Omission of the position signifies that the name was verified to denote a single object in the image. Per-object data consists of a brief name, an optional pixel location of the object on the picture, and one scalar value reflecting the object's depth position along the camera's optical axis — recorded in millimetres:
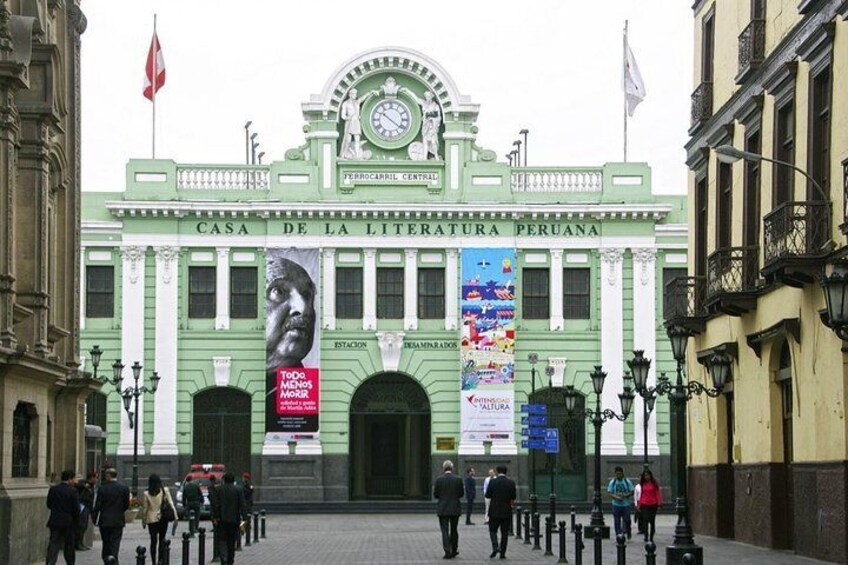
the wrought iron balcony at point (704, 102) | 38094
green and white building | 59312
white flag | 59250
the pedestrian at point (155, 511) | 28594
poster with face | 58844
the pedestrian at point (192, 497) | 42134
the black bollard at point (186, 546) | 24411
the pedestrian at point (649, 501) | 34625
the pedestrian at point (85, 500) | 32500
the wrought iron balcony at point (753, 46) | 32719
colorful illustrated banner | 59156
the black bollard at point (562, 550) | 29812
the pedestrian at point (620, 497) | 36125
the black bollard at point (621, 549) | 22453
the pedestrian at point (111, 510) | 26625
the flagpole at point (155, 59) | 58719
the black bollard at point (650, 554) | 20188
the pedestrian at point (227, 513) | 27625
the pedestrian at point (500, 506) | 31734
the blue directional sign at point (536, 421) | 51688
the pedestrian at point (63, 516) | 25594
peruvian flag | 58750
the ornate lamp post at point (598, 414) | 36781
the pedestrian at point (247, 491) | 44688
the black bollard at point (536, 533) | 34594
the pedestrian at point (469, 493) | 50991
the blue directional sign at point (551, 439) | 51719
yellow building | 27219
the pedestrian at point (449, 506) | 31531
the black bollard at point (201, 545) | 27234
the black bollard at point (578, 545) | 26172
